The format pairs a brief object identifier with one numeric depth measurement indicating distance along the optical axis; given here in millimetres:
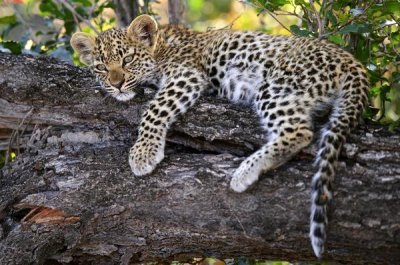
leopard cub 10039
